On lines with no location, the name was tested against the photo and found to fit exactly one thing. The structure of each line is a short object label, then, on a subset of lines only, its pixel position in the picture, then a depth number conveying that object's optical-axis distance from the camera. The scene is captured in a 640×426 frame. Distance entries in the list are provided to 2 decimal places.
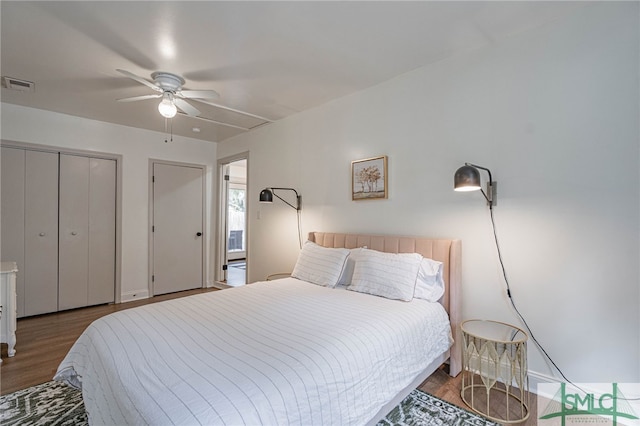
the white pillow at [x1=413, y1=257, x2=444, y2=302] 2.34
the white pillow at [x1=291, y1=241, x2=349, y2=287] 2.78
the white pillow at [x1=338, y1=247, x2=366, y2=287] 2.85
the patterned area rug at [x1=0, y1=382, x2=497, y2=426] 1.82
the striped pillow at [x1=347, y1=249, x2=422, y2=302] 2.31
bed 1.13
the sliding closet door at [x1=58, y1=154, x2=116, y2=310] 3.98
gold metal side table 1.87
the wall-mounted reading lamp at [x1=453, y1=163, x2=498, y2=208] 2.04
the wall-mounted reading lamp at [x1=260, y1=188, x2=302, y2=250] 3.55
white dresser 2.68
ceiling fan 2.61
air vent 2.88
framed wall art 2.95
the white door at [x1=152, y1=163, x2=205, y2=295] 4.69
